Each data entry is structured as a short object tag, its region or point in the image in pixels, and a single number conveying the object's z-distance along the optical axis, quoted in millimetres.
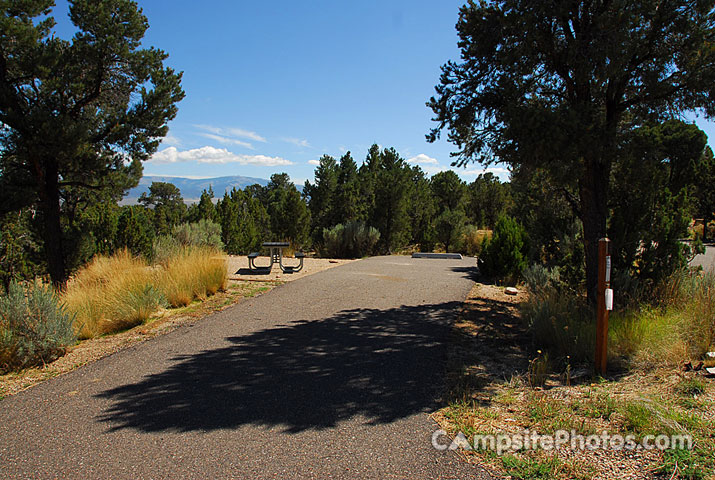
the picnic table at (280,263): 11891
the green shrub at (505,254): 11281
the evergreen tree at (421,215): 22484
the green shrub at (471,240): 21422
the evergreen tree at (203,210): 19312
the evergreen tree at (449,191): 30500
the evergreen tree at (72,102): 9461
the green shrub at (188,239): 10320
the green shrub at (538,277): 8250
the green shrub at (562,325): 4883
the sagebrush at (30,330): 4832
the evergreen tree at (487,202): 29914
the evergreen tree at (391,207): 19734
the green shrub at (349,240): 18625
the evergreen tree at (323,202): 20719
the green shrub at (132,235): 14031
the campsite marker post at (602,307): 4204
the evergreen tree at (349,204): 19828
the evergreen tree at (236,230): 19250
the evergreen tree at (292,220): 19219
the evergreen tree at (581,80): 5227
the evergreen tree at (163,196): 57906
